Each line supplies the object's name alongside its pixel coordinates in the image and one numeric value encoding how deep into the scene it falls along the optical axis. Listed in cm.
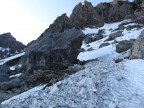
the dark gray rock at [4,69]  1631
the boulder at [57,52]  1401
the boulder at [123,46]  1520
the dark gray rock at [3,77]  1328
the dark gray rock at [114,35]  2156
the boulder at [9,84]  1119
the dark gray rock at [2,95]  901
